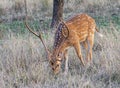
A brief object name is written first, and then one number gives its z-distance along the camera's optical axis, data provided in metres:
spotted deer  15.23
